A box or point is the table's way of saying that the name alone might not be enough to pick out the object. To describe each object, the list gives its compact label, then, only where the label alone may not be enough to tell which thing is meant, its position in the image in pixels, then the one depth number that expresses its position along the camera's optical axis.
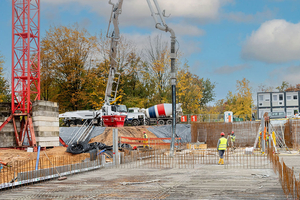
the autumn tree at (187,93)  48.84
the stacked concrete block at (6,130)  24.61
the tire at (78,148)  20.77
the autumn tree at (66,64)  44.97
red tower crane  24.52
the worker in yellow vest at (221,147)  16.91
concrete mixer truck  38.09
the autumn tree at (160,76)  49.86
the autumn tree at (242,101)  56.75
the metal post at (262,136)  23.00
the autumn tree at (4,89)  45.14
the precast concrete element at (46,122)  24.14
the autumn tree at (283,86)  76.70
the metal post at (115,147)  16.72
